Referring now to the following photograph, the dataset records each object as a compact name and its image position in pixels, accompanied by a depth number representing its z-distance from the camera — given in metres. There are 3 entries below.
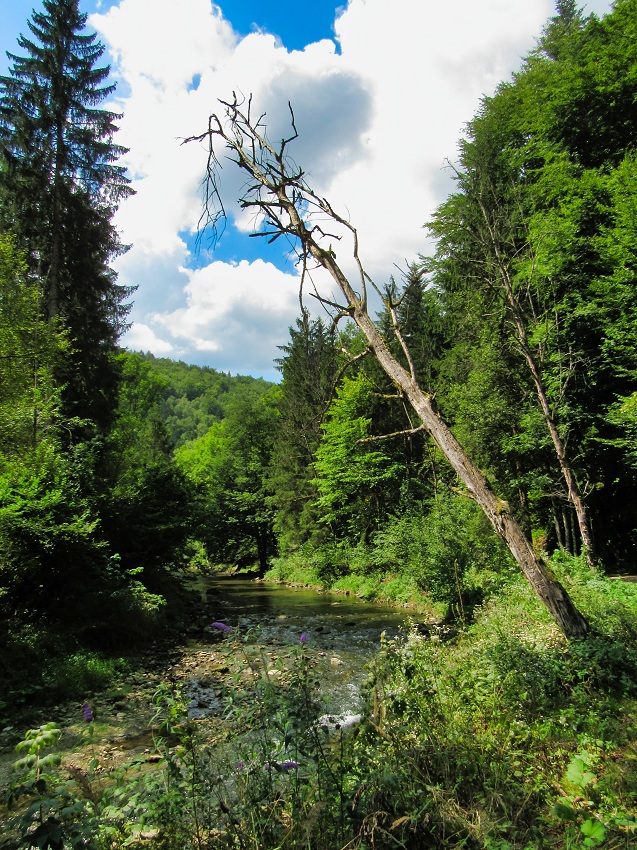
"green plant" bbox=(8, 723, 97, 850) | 1.79
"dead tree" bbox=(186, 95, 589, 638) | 4.84
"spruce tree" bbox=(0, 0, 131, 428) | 15.19
